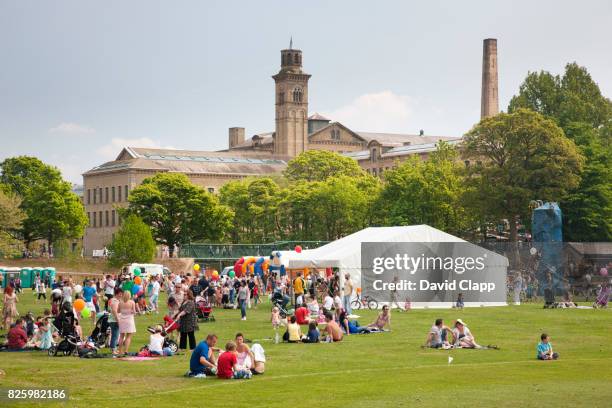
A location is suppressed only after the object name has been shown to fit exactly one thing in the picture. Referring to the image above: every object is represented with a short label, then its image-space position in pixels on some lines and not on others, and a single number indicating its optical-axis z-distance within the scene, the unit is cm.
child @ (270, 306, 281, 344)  3440
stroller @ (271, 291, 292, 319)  4169
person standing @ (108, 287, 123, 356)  2884
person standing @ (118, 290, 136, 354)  2838
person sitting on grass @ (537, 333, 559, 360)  2777
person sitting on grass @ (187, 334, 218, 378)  2462
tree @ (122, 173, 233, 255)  10994
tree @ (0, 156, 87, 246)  10781
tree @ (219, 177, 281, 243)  11331
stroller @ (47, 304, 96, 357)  2922
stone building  14338
